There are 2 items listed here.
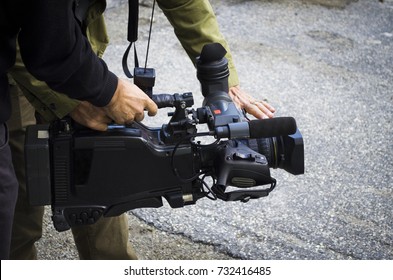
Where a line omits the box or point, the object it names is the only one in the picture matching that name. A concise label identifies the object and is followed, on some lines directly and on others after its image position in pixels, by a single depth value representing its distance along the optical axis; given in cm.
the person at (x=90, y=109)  243
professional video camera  219
